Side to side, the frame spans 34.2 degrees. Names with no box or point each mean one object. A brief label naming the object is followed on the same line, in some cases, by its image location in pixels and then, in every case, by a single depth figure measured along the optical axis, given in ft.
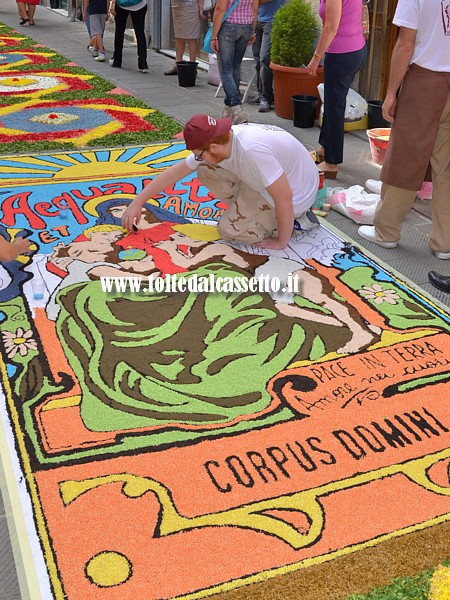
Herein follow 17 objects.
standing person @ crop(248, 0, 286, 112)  22.82
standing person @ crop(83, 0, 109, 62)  31.50
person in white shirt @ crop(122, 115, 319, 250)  11.66
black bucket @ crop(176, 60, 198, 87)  26.27
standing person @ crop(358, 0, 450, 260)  11.50
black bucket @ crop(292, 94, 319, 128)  21.07
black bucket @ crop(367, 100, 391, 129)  20.51
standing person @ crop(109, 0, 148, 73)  27.76
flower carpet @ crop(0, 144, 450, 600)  6.82
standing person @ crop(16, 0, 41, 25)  41.55
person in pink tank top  15.31
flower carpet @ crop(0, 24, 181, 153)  19.67
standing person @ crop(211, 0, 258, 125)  20.01
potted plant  20.97
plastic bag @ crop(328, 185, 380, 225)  14.62
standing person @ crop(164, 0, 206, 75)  27.45
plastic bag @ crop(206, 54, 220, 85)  26.37
